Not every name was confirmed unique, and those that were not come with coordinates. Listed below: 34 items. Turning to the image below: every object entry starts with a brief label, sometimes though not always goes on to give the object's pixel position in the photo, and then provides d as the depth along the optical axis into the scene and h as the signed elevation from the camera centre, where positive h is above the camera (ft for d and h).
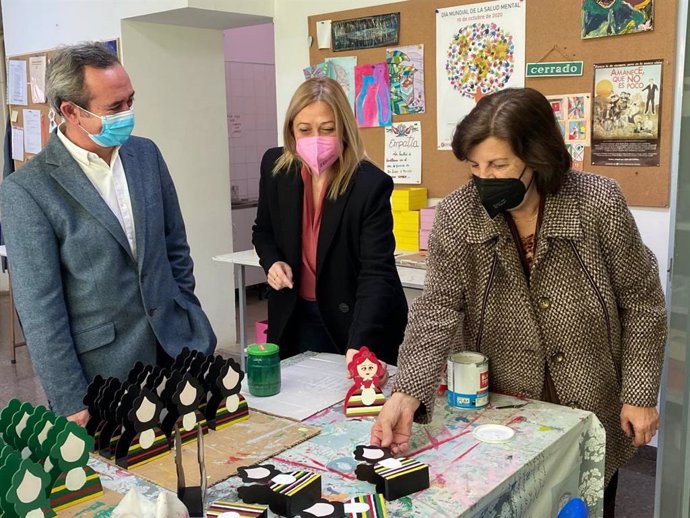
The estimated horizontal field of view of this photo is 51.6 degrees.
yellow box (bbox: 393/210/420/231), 11.32 -0.89
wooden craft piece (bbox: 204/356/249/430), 4.72 -1.51
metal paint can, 4.98 -1.51
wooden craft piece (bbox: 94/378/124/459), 4.34 -1.53
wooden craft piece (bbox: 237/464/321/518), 3.61 -1.66
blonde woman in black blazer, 6.40 -0.68
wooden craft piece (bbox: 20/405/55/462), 3.84 -1.43
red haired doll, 5.00 -1.60
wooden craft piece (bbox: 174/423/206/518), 3.68 -1.69
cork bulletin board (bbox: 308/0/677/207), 8.96 +1.41
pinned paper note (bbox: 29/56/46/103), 15.24 +1.94
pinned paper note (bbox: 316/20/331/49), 12.44 +2.27
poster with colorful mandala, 10.24 +1.60
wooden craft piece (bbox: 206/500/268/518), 3.49 -1.70
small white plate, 4.50 -1.72
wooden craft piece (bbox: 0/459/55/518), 3.26 -1.50
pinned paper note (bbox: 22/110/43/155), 15.53 +0.80
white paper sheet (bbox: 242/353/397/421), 5.14 -1.74
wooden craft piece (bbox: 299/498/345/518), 3.51 -1.71
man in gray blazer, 5.20 -0.58
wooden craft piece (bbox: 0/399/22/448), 4.01 -1.44
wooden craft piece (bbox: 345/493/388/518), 3.51 -1.71
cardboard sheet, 4.09 -1.74
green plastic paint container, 5.36 -1.54
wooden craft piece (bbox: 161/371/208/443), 4.35 -1.46
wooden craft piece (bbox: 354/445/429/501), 3.79 -1.67
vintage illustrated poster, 9.06 +0.62
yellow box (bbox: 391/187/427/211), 11.42 -0.56
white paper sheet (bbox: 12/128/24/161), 16.06 +0.54
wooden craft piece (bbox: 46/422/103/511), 3.75 -1.58
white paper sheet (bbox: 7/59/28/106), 15.89 +1.91
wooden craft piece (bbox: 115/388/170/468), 4.18 -1.55
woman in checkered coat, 4.82 -0.85
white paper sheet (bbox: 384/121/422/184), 11.63 +0.19
